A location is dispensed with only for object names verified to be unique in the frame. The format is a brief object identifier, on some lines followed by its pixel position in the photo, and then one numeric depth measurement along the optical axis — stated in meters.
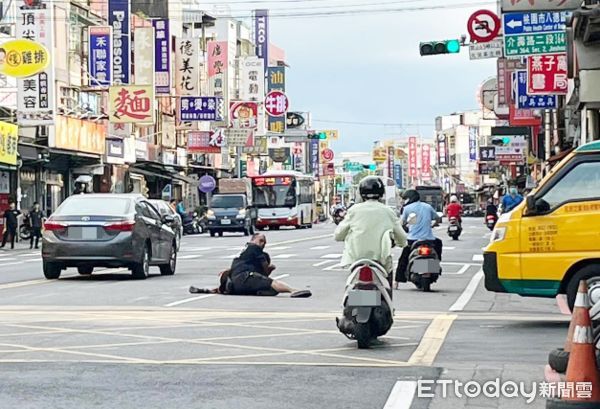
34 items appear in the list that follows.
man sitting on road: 18.53
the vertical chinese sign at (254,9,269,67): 88.12
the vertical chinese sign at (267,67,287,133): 93.71
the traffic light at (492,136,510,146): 66.44
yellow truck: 13.49
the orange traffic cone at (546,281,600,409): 7.50
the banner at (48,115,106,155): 47.88
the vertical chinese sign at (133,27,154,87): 53.16
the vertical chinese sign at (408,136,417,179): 142.25
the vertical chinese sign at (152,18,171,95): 55.94
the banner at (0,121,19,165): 42.22
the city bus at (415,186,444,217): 92.50
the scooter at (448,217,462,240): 43.91
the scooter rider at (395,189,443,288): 20.58
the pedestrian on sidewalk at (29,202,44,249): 43.41
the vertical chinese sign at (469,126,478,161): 121.64
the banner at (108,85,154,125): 49.59
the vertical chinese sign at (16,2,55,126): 42.88
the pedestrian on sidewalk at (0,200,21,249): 42.66
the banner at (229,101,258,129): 76.69
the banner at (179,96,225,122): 60.03
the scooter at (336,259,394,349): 11.44
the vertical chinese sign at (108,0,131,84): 51.25
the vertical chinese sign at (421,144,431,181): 143.88
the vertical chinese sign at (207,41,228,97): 77.50
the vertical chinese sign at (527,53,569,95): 30.77
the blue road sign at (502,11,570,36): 25.88
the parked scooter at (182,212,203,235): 62.91
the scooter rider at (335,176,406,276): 11.73
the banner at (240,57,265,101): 78.81
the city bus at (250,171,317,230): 67.69
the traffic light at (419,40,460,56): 28.44
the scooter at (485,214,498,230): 45.25
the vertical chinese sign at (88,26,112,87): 49.75
